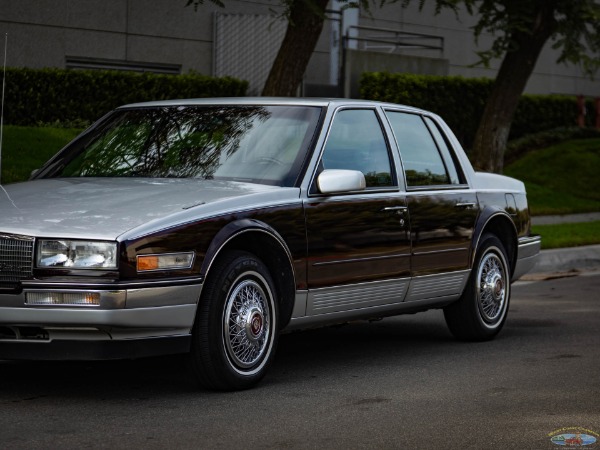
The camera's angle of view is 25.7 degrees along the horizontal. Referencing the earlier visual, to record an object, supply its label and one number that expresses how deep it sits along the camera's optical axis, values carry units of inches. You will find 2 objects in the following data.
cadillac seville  251.0
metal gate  948.0
